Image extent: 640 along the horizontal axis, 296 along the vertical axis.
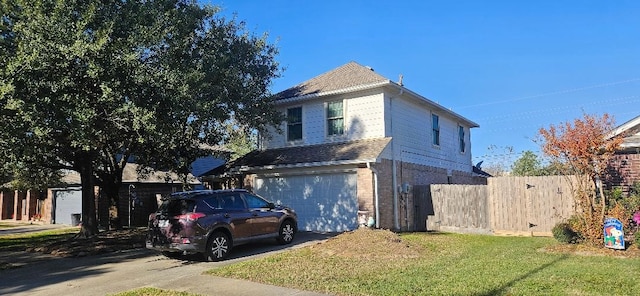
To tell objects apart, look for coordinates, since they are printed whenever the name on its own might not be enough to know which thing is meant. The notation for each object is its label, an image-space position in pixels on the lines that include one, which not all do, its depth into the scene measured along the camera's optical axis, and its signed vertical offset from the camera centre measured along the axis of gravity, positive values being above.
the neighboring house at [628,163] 12.33 +0.44
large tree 9.83 +2.51
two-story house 16.30 +1.13
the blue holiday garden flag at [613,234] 10.60 -1.22
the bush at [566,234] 11.68 -1.32
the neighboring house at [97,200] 24.55 -0.63
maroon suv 10.80 -0.85
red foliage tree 11.33 +0.51
